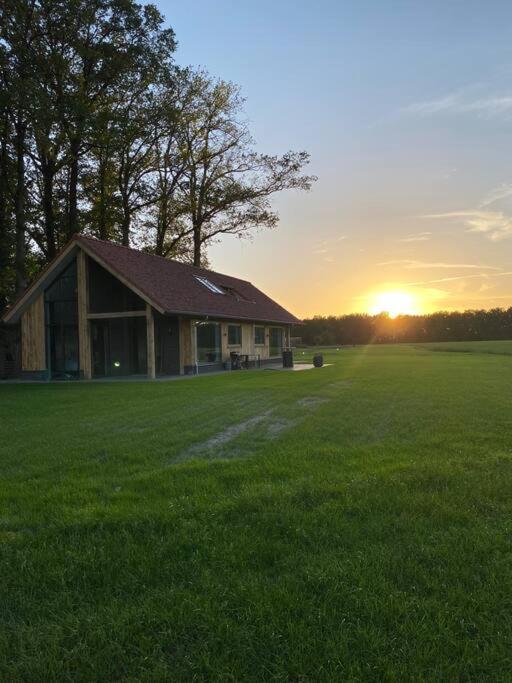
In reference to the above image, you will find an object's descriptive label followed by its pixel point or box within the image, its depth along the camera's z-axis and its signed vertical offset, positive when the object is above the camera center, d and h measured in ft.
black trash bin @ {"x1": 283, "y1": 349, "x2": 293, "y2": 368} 83.99 -3.13
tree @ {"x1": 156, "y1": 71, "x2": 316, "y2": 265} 109.60 +37.80
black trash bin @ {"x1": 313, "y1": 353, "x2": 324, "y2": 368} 82.08 -3.68
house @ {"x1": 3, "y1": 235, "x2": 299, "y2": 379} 63.46 +3.57
